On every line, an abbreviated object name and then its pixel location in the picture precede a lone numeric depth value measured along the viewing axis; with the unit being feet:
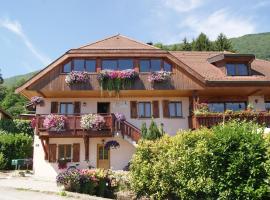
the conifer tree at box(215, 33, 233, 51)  167.32
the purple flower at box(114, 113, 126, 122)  85.46
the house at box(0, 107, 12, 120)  151.45
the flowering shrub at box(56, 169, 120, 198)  60.13
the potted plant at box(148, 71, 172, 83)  87.76
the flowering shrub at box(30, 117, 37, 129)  84.79
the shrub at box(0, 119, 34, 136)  130.41
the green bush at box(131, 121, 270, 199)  42.50
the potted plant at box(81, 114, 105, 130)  82.64
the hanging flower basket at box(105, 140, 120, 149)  83.41
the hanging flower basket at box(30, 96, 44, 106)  90.17
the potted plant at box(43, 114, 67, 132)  82.79
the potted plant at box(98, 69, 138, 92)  86.89
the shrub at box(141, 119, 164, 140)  80.53
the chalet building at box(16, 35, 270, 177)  86.28
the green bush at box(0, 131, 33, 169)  98.43
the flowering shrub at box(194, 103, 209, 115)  87.40
